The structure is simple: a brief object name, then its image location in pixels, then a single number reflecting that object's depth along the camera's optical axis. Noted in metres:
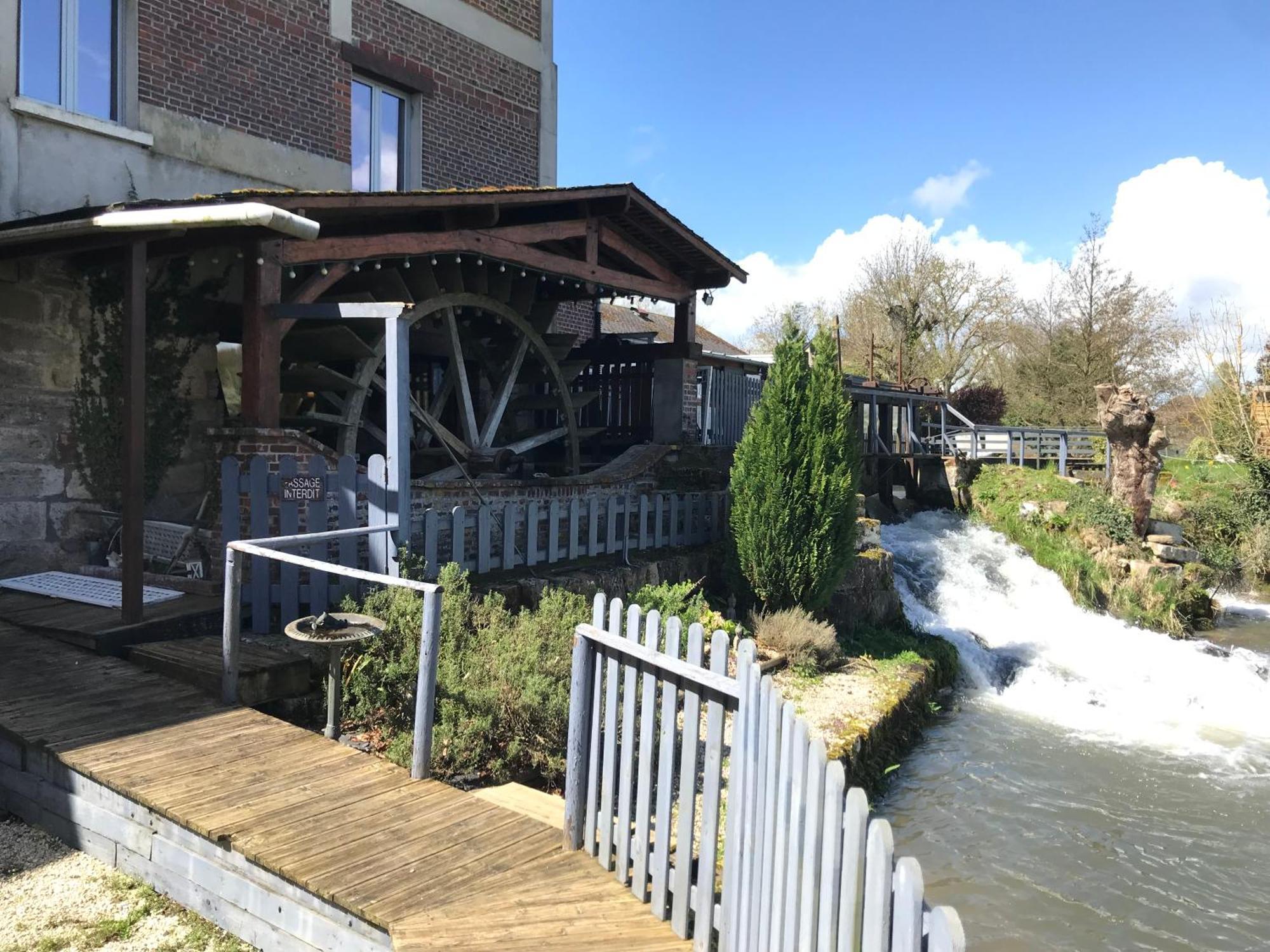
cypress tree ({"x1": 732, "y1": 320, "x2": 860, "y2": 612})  8.97
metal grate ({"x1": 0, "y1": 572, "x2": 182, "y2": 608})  6.46
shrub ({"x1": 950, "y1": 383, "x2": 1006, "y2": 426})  29.36
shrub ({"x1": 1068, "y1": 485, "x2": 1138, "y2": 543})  15.59
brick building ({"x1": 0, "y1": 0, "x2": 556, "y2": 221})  7.78
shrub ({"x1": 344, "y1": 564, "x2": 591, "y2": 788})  4.67
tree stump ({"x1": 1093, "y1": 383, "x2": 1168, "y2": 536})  15.87
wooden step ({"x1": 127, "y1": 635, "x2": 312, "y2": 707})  5.01
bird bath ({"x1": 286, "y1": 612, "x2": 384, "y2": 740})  4.35
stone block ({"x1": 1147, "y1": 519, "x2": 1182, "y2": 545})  16.44
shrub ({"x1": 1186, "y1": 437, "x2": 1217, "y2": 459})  21.69
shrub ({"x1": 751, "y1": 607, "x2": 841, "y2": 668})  8.27
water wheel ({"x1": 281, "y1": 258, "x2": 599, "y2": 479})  9.55
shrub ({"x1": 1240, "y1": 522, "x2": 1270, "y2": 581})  16.67
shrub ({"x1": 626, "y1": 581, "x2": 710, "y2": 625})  7.63
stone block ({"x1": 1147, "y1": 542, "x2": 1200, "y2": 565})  15.63
